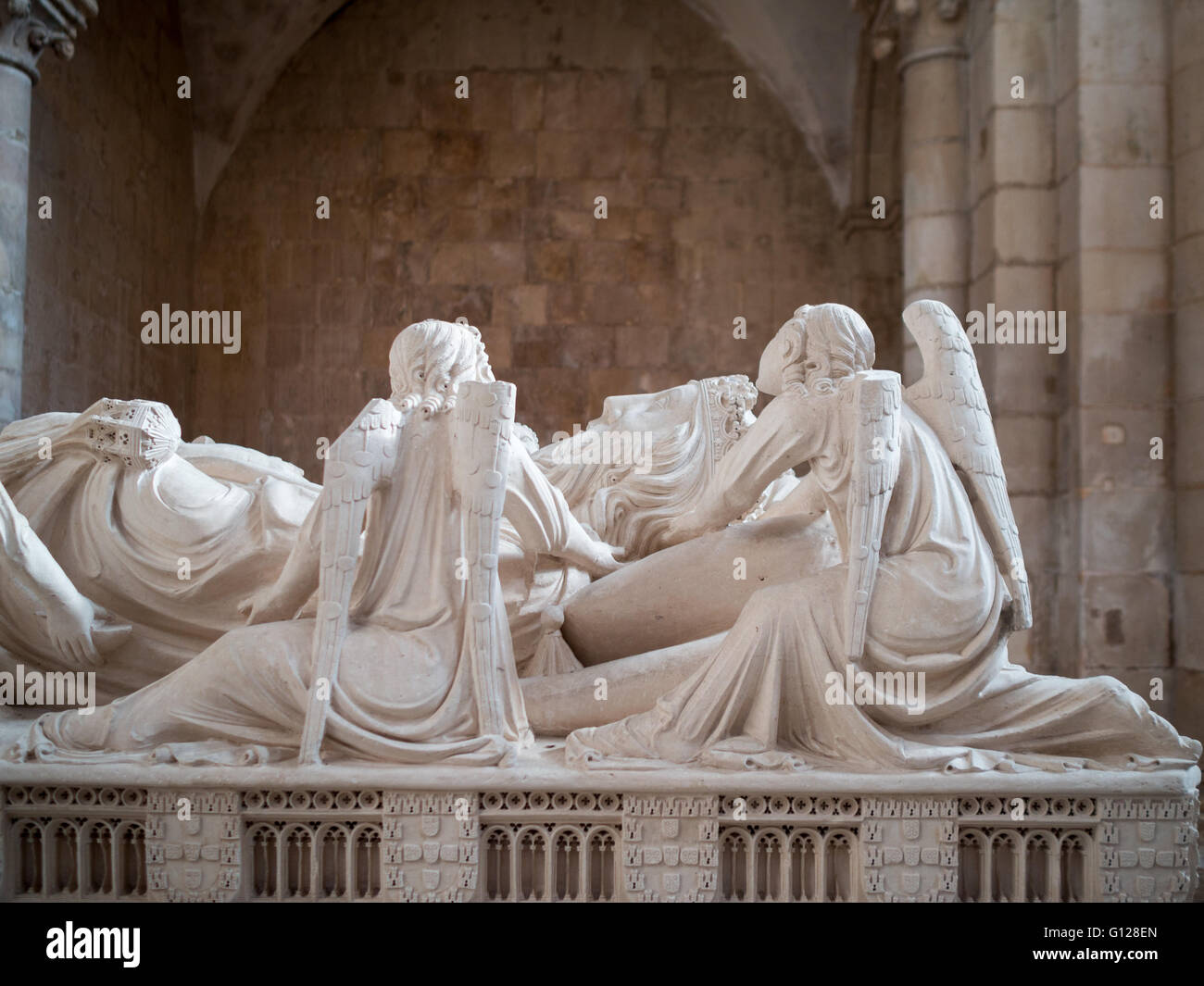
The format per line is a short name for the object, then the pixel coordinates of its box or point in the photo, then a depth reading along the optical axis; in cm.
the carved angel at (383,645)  340
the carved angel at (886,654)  342
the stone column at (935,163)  693
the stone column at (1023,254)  625
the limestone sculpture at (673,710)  336
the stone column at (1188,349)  578
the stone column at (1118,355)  593
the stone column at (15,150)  613
